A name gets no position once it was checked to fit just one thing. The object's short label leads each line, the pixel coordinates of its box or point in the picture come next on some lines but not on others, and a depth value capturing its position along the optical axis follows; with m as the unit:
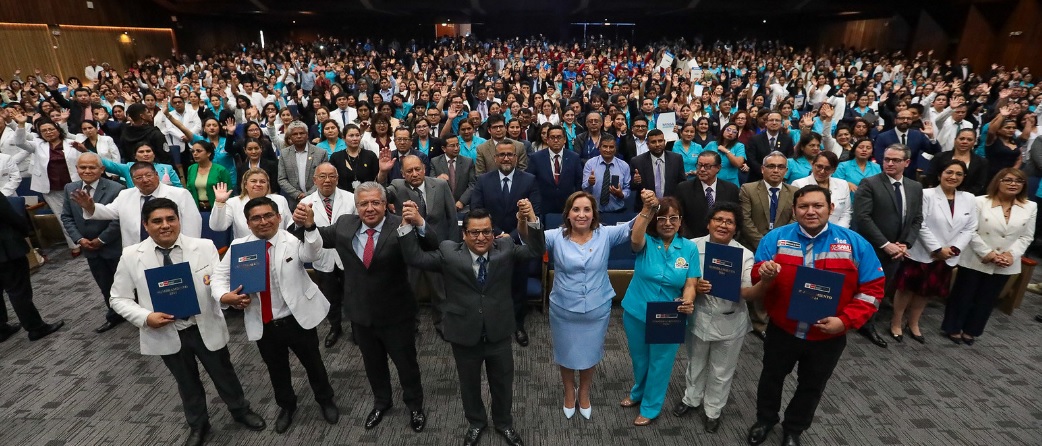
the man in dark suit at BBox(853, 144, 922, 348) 3.80
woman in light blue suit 2.85
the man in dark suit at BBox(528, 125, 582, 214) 4.81
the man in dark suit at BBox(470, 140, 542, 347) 4.22
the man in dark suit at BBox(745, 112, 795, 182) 5.64
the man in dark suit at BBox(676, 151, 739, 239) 4.18
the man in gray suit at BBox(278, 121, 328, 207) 4.95
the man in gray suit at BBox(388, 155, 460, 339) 3.96
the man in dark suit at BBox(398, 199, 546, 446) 2.67
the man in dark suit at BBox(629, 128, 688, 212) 4.90
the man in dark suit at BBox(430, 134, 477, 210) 4.83
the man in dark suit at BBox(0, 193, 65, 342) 3.99
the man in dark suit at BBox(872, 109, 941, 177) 6.03
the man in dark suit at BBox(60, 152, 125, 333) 3.93
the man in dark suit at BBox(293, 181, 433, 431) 2.80
